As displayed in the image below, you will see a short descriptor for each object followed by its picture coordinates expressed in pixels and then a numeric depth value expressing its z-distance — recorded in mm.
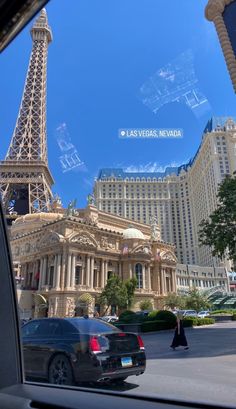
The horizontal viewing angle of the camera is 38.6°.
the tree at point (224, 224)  18906
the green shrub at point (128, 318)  27472
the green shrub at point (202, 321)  24959
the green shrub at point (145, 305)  50247
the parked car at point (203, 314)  39988
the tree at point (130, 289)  47566
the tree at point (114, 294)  44781
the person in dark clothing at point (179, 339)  11441
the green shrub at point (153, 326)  21298
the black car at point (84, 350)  4047
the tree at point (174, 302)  53906
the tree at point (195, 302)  53594
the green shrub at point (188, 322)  23969
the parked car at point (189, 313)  37438
